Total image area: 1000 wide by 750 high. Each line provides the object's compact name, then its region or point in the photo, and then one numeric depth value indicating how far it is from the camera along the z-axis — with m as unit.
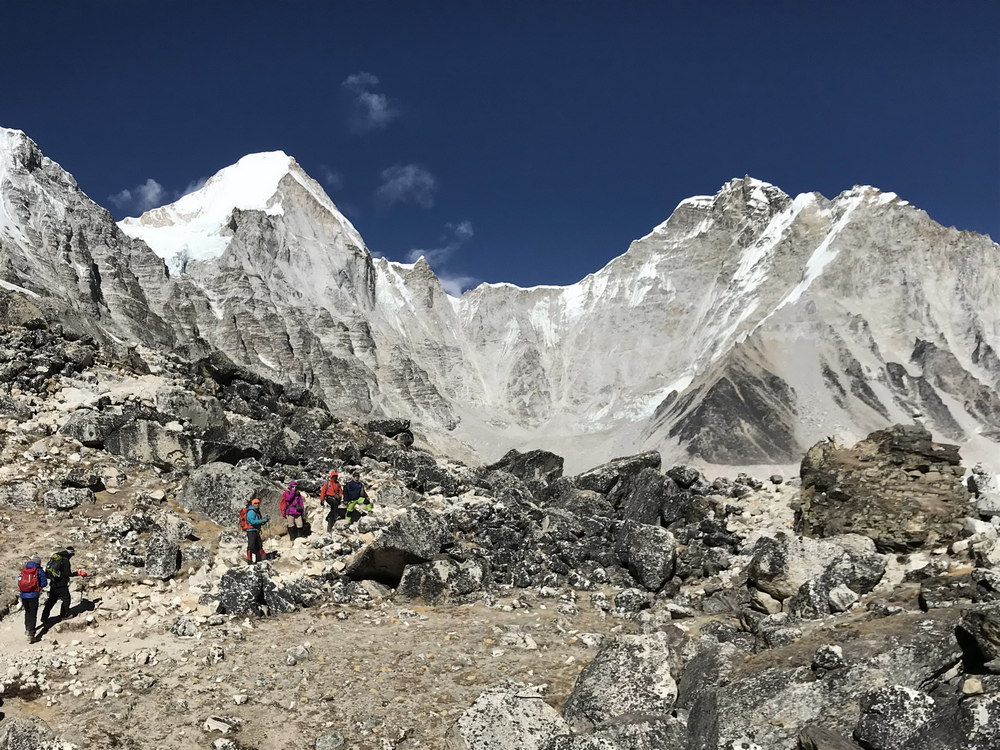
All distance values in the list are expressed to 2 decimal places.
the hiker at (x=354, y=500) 15.64
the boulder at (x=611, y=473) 19.78
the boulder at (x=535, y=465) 24.72
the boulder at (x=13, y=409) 17.64
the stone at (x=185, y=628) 10.34
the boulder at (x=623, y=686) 7.79
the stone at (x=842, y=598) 10.19
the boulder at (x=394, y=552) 13.12
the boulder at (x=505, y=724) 7.05
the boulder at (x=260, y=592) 11.48
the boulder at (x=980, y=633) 6.17
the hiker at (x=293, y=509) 14.92
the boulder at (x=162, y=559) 12.47
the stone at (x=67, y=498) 14.09
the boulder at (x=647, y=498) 17.77
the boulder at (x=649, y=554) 14.09
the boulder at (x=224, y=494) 15.45
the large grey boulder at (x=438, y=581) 12.92
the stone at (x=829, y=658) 6.99
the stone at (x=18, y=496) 13.91
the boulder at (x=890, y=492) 12.77
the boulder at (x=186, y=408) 20.50
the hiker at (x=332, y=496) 15.58
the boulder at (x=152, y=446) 17.27
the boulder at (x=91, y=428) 17.06
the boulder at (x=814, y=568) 10.70
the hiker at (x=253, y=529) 13.42
